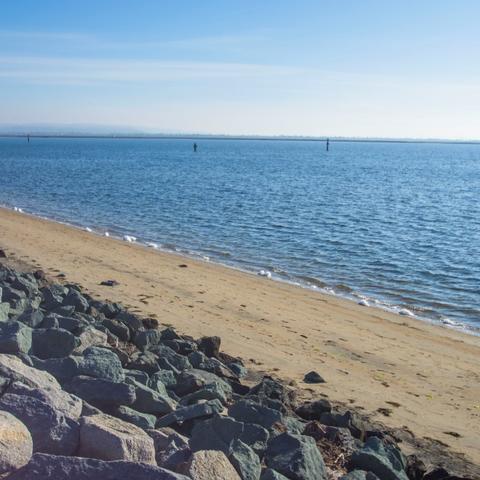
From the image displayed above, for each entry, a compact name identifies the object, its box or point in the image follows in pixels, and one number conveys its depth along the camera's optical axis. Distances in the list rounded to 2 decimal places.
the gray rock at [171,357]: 8.88
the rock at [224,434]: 5.94
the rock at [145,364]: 8.30
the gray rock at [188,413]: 6.55
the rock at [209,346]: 10.18
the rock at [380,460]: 6.26
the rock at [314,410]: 8.07
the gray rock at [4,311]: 9.32
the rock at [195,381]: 7.91
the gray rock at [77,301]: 11.09
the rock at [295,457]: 5.70
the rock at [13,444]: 4.48
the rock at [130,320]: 10.55
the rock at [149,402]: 6.77
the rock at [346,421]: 7.59
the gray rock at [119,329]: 10.04
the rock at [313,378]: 10.00
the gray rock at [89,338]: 8.39
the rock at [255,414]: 6.98
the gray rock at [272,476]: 5.30
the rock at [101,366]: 7.09
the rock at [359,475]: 5.89
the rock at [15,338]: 7.57
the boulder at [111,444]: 4.87
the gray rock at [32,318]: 9.28
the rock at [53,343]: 8.02
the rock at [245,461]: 5.31
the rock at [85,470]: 4.36
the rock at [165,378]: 7.77
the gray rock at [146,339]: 9.73
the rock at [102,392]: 6.46
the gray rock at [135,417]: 6.13
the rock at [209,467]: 4.71
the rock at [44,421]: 4.96
